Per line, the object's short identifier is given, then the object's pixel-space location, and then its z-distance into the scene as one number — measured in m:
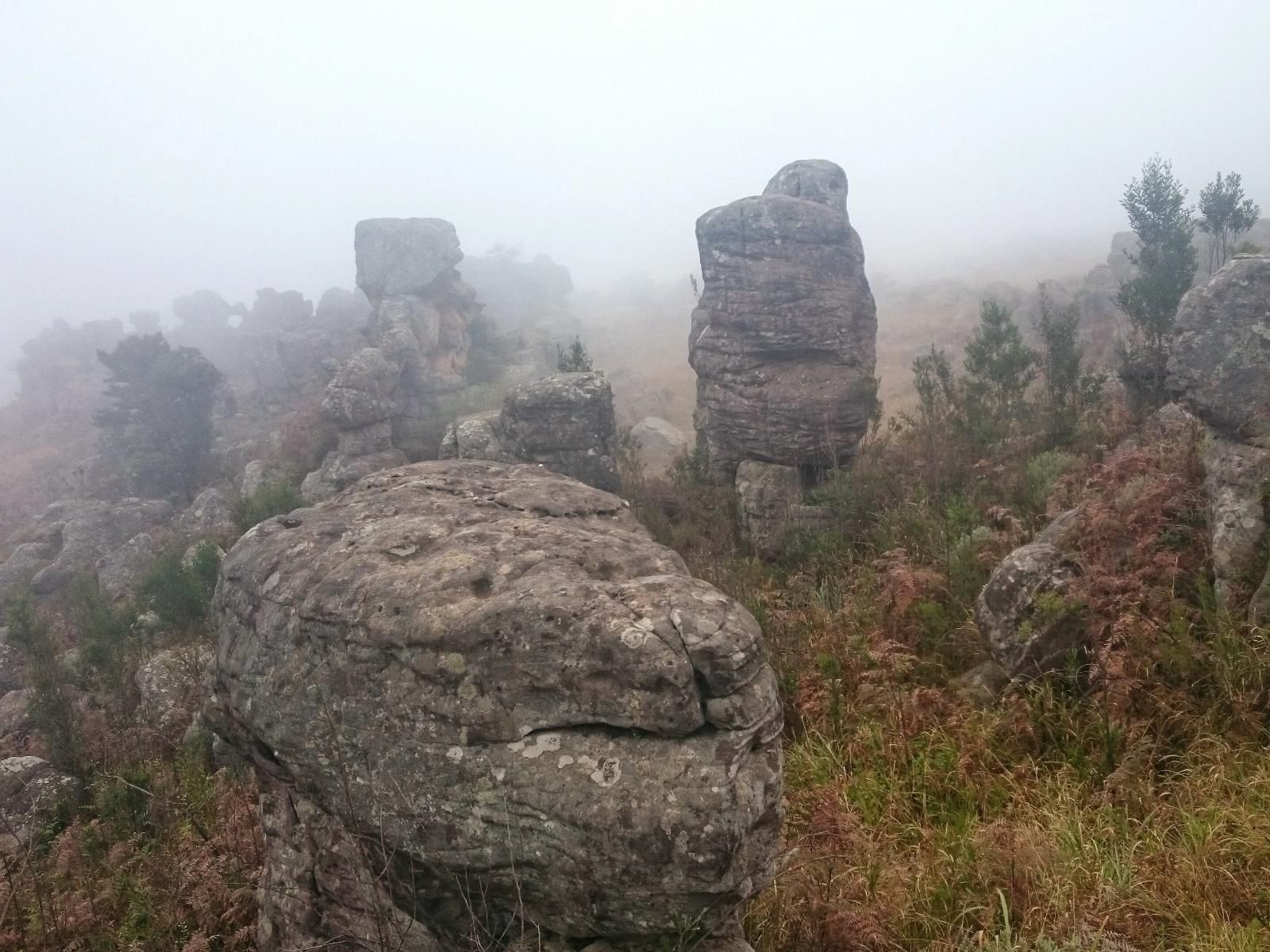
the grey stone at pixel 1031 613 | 5.71
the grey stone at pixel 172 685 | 9.86
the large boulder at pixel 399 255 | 35.62
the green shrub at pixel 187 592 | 13.08
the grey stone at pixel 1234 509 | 5.88
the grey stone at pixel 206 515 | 20.73
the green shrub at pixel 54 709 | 8.54
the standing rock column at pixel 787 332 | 14.34
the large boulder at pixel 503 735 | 2.91
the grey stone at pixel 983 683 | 5.83
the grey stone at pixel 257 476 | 21.72
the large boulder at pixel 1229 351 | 6.49
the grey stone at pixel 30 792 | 6.93
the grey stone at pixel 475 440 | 15.55
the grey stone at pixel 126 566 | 18.66
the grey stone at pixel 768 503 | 13.31
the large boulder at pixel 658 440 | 24.91
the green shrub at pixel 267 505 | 16.81
